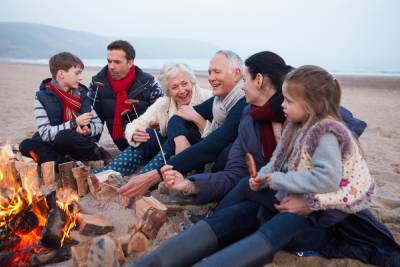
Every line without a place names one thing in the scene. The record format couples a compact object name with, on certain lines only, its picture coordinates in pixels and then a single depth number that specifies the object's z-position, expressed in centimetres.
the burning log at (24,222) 267
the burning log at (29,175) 350
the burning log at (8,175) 352
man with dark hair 472
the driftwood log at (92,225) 276
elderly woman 385
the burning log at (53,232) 252
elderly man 308
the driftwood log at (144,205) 284
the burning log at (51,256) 239
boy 416
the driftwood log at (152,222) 261
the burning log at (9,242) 251
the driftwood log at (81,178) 350
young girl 206
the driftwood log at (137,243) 250
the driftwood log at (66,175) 353
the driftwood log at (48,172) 376
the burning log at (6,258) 234
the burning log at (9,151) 386
